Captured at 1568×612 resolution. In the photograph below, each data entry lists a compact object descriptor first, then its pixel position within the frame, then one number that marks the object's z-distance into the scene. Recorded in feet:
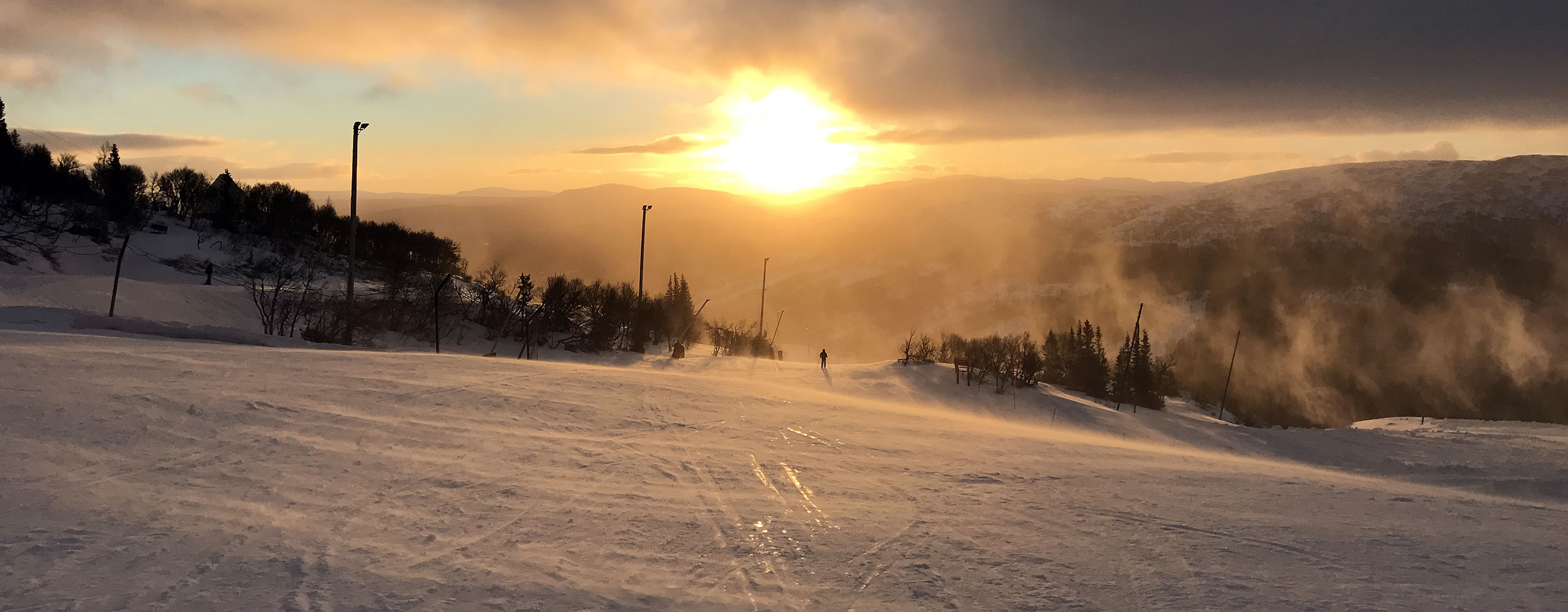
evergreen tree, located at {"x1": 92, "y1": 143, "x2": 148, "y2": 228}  172.96
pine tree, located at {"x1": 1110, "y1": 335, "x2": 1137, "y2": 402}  184.61
